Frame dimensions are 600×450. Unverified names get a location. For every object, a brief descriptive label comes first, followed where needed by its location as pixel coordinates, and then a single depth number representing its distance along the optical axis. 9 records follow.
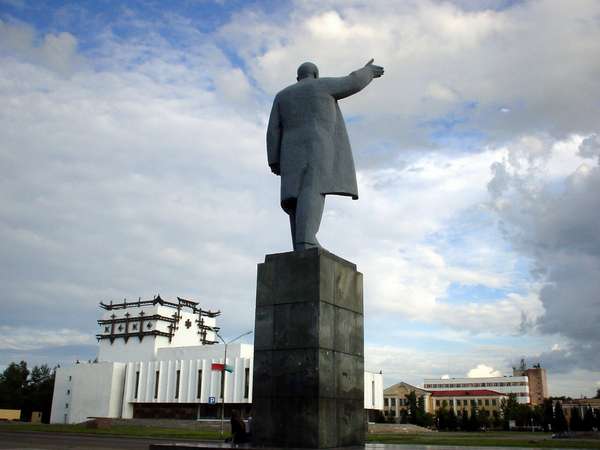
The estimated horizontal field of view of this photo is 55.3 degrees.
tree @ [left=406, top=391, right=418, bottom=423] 75.88
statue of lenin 9.73
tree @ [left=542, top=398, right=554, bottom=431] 66.88
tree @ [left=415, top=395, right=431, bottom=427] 75.19
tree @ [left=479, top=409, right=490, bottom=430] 75.62
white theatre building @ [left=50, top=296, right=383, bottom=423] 57.50
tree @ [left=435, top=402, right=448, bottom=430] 73.07
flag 38.99
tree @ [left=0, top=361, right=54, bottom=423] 80.19
